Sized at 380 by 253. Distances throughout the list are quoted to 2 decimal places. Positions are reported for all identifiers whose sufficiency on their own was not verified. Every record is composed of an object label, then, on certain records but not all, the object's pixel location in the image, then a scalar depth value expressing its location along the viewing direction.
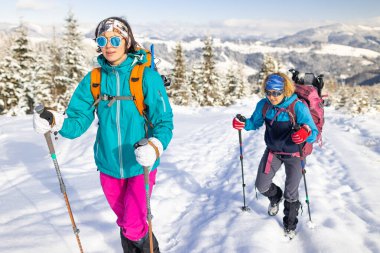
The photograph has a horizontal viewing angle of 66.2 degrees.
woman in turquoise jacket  2.88
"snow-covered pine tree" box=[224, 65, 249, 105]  45.78
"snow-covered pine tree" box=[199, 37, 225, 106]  37.34
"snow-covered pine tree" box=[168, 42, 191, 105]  36.94
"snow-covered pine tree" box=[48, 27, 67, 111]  29.23
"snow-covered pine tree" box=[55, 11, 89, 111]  29.36
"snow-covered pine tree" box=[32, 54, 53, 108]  29.18
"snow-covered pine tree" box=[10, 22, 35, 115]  28.05
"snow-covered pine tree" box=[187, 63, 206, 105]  38.72
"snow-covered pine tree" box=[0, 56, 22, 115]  26.78
